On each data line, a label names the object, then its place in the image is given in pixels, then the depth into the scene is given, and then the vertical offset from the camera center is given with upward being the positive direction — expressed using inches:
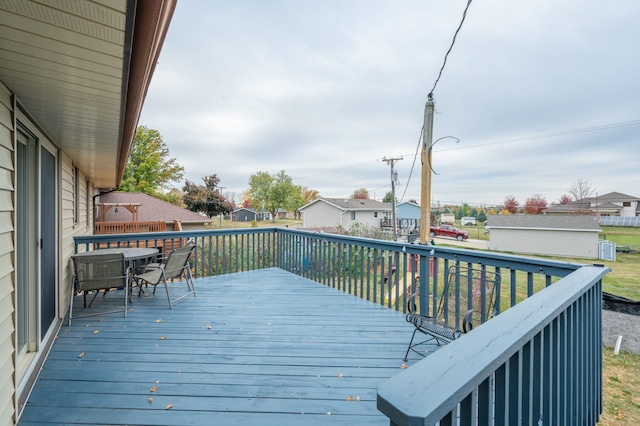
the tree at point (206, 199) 892.8 +29.7
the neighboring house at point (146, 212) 563.9 -6.2
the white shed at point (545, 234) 716.7 -63.5
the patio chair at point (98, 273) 145.9 -31.3
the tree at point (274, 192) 1467.8 +85.3
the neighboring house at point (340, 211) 1124.5 -7.4
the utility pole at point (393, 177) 595.8 +62.3
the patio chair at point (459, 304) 102.2 -36.1
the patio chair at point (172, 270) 158.5 -33.7
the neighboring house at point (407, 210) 1387.8 -3.7
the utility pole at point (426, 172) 259.4 +31.8
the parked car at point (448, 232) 1024.9 -79.6
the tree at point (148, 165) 860.6 +129.7
